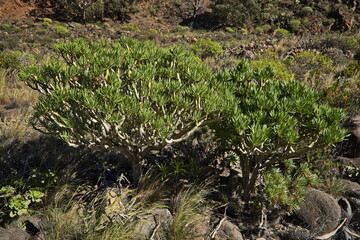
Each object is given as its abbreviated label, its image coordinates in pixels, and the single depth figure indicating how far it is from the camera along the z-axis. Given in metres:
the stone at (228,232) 2.74
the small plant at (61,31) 17.99
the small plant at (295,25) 26.70
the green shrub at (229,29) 27.23
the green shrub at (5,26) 21.12
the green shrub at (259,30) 26.74
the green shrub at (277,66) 6.37
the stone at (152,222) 2.65
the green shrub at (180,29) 28.82
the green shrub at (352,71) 7.48
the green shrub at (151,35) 20.88
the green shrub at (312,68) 7.21
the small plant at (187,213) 2.62
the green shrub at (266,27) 28.33
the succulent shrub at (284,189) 2.78
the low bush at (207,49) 12.27
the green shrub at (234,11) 29.48
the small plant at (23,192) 2.72
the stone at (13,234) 2.22
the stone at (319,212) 2.94
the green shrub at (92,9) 29.01
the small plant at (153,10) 34.53
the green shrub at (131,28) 27.10
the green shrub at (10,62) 7.55
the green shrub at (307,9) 29.76
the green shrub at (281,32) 23.85
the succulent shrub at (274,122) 2.30
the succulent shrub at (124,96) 2.35
